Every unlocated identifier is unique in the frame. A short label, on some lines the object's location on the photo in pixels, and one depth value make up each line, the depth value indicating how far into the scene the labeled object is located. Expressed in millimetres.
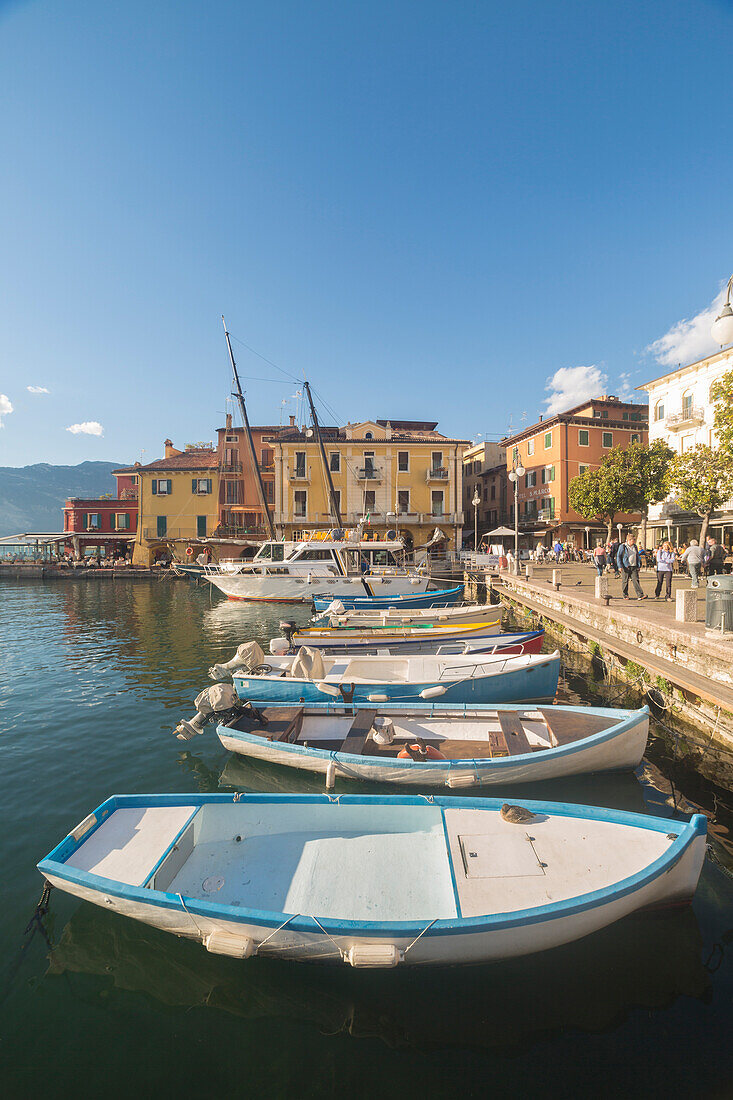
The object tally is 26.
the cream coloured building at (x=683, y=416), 28000
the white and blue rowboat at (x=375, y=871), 3488
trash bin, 8562
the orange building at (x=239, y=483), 43312
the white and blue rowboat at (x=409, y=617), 15516
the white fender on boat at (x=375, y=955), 3303
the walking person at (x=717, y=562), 19266
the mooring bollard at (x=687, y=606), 10312
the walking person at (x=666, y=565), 13914
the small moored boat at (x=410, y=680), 8492
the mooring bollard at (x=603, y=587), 13578
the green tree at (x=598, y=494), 27547
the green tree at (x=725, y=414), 15537
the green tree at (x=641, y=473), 27406
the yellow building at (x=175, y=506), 43750
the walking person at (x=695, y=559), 14181
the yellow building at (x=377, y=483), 40125
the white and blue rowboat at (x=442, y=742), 6141
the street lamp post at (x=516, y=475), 22234
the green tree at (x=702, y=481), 19469
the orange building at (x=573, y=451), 36812
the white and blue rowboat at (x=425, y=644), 10693
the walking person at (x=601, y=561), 16656
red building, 46031
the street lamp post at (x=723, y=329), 6141
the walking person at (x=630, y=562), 14227
